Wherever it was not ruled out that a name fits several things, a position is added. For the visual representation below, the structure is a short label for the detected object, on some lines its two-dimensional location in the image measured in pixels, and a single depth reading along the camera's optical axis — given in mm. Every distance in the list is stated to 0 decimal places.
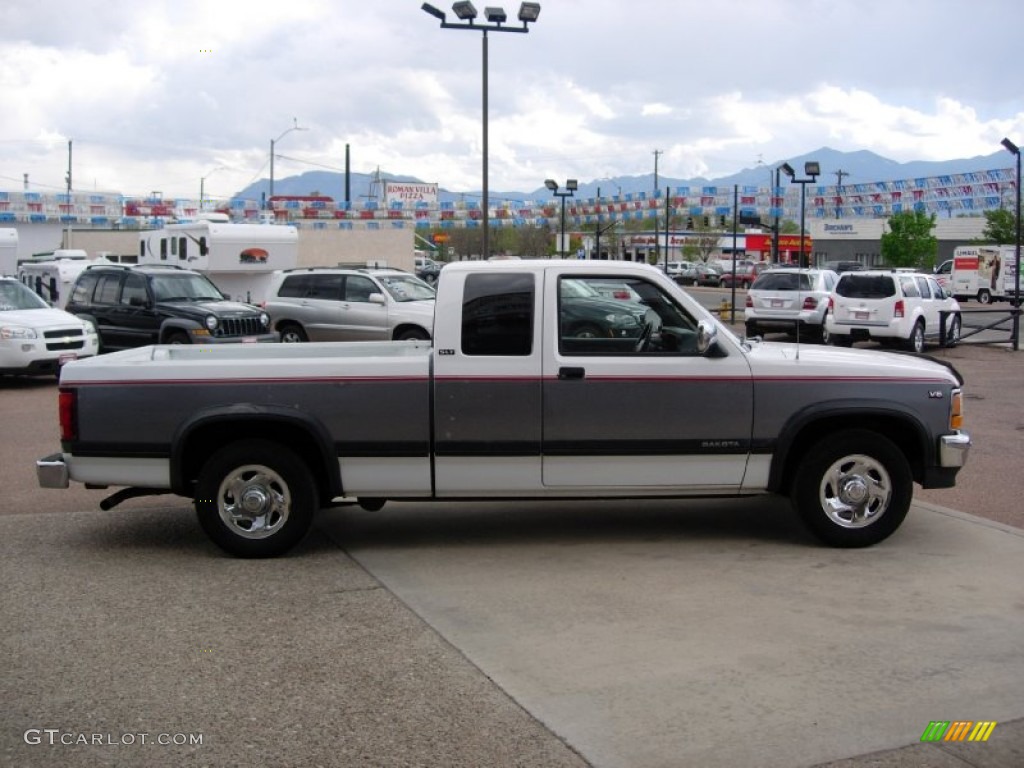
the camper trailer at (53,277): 24594
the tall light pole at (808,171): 32406
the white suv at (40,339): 16703
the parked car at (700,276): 65688
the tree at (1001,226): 62281
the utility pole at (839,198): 52812
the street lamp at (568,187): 31469
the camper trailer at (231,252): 25578
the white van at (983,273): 48781
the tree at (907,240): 60284
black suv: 18141
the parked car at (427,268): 48844
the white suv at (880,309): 21703
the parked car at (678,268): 68481
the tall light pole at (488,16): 22516
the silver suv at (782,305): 23594
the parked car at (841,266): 48762
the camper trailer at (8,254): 26453
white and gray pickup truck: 6938
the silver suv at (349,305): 19906
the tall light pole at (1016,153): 24169
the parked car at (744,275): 61278
